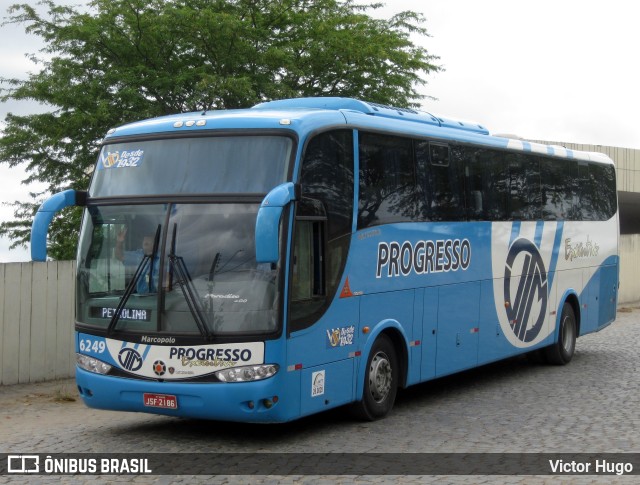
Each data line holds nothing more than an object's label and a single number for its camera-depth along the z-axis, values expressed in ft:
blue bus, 31.50
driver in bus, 32.50
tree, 75.72
